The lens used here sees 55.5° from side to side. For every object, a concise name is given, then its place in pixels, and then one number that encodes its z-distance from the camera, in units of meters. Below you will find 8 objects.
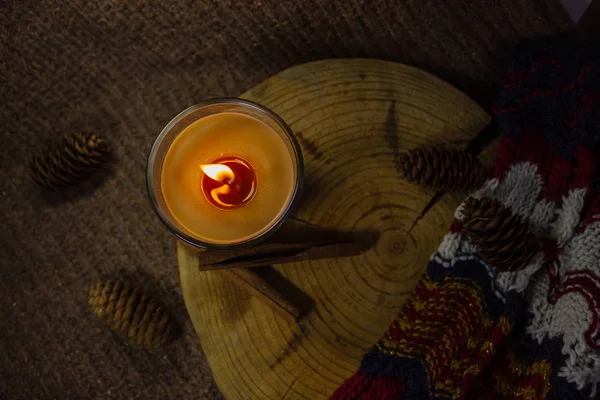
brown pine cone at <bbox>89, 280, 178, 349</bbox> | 1.00
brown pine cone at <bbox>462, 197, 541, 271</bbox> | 0.76
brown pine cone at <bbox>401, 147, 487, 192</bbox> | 0.81
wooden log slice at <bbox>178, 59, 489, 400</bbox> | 0.85
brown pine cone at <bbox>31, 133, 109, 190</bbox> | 1.01
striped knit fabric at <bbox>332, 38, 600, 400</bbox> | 0.81
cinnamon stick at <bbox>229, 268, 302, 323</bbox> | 0.82
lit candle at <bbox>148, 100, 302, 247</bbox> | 0.75
